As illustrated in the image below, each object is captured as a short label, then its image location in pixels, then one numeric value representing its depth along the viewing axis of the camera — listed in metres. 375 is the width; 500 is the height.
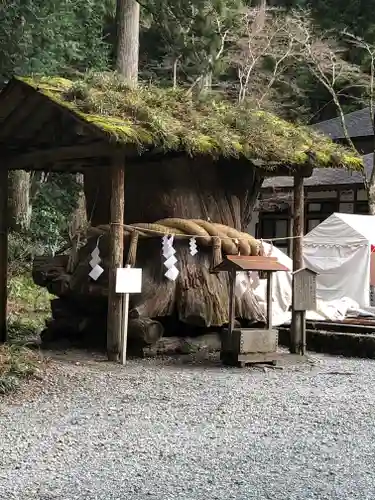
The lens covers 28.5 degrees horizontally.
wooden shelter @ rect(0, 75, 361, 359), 8.30
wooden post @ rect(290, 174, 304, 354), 10.27
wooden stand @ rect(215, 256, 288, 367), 8.59
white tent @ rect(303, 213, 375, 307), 15.03
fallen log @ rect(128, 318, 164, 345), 9.05
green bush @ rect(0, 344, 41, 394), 6.84
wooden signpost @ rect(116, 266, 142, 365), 8.41
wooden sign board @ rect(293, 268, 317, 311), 9.57
